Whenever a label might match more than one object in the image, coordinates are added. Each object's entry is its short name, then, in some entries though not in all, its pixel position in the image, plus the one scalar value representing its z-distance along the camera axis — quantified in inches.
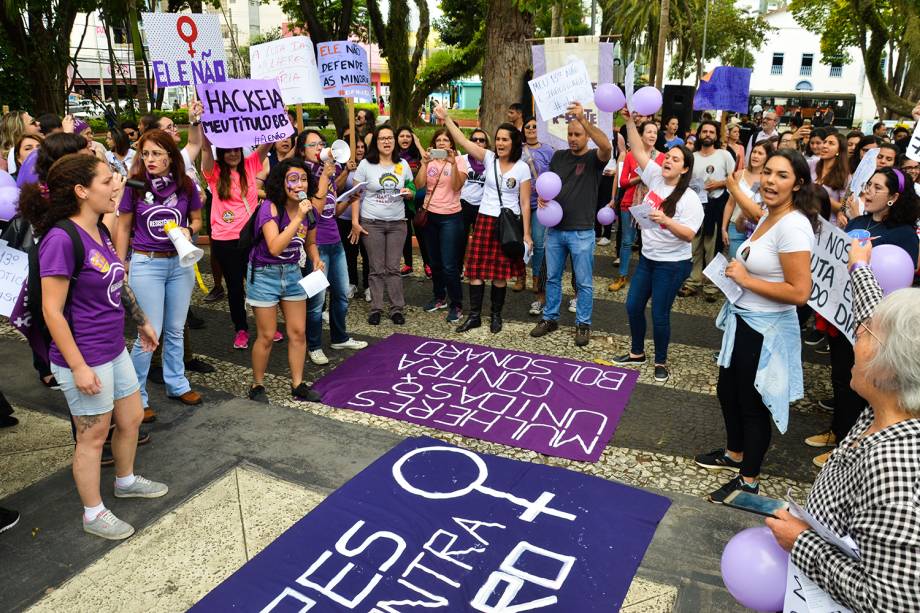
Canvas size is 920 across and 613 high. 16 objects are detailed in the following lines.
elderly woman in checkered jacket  57.1
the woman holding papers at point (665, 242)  191.3
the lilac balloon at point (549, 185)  225.5
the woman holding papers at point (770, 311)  131.0
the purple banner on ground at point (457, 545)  112.3
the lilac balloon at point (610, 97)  223.6
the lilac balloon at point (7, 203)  151.2
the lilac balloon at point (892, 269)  121.8
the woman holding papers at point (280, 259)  174.9
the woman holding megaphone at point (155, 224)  165.5
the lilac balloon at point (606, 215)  292.4
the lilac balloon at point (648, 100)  223.5
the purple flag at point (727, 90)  411.5
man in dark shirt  225.9
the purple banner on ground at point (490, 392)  173.8
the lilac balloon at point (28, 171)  182.8
